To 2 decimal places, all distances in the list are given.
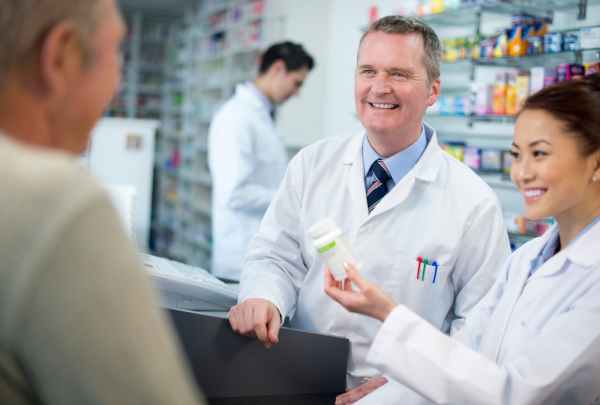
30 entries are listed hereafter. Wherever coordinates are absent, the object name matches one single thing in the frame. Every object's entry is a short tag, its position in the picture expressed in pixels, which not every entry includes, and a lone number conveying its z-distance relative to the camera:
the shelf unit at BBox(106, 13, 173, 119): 9.06
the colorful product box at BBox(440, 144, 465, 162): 3.11
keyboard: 1.48
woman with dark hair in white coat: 1.02
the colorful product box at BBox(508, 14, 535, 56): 2.69
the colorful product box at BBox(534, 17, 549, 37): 2.67
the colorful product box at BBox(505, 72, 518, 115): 2.73
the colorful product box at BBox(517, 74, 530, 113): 2.67
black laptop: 1.27
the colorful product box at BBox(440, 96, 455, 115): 3.20
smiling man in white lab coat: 1.52
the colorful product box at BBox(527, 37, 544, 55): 2.58
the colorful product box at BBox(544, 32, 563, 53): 2.46
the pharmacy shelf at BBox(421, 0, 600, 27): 2.50
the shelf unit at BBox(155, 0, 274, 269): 6.12
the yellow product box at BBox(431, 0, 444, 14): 3.18
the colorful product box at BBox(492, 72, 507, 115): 2.81
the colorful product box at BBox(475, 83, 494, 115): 2.92
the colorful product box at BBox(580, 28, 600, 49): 2.23
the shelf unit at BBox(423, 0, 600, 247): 2.56
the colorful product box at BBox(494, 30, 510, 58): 2.78
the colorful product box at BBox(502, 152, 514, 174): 2.83
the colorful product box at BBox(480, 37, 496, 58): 2.87
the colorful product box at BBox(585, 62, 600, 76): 2.27
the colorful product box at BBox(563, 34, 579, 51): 2.39
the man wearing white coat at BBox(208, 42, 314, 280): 3.19
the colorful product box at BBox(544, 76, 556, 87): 2.49
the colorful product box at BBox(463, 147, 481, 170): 3.01
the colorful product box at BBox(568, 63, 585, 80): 2.37
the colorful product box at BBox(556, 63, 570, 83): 2.39
